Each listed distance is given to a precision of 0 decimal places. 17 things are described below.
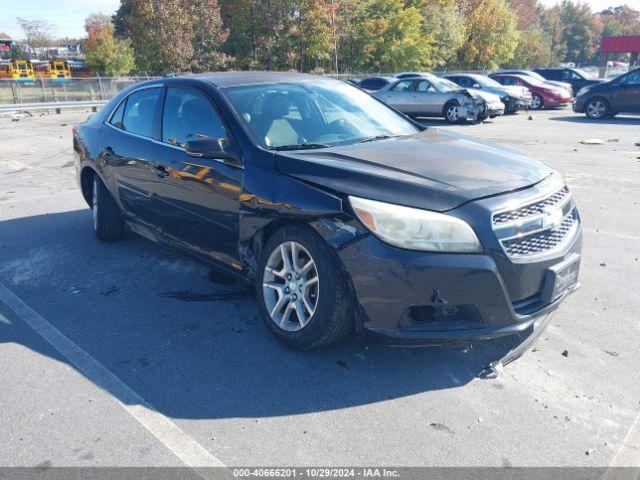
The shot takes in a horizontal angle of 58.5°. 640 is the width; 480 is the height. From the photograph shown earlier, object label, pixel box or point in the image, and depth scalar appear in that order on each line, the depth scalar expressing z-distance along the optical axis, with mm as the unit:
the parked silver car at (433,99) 17812
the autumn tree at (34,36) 71438
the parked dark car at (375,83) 21645
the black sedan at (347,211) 3053
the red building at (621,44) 49719
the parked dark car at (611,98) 17938
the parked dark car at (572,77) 26578
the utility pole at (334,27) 37750
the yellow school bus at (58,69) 46081
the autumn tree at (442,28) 42125
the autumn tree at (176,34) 34156
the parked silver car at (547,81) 24277
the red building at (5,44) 59347
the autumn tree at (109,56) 49194
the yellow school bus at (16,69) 43466
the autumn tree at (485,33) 45812
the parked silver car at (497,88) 20672
